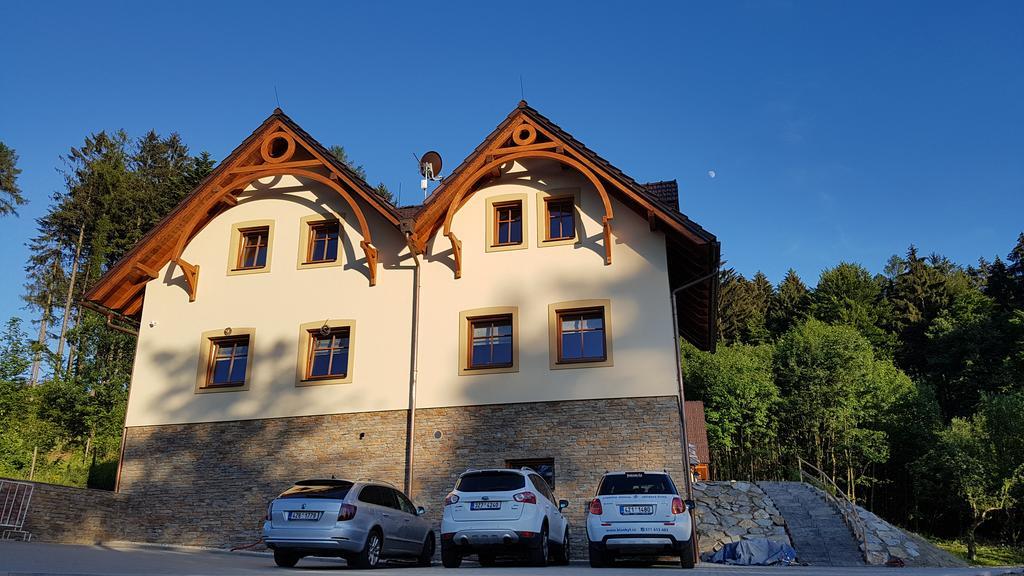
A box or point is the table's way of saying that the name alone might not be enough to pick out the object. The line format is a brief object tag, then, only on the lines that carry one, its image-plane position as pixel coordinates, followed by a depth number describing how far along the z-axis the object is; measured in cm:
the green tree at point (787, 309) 5441
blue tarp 1552
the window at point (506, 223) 1895
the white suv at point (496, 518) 1142
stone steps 1677
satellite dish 2367
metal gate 1484
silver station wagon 1120
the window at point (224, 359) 1933
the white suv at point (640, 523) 1159
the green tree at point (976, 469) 3127
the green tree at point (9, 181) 4047
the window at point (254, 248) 2070
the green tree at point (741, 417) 4044
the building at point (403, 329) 1709
